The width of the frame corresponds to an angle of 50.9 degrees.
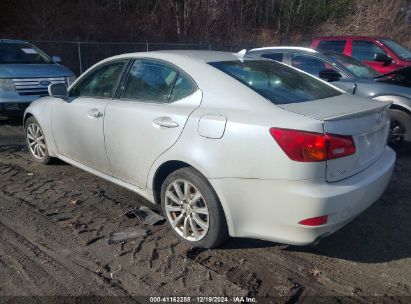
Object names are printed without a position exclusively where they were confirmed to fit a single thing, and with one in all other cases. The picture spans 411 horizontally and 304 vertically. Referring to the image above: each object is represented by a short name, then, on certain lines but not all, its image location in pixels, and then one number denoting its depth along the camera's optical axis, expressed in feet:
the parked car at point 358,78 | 21.15
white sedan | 9.78
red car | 32.17
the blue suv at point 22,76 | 25.71
